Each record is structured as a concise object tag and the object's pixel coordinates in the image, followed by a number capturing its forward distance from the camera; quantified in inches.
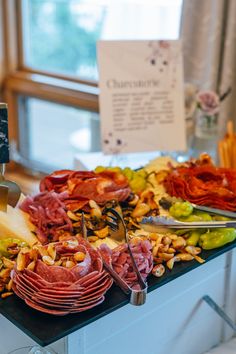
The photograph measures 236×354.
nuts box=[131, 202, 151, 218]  42.3
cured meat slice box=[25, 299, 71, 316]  31.5
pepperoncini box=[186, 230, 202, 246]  40.2
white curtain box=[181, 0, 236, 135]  74.6
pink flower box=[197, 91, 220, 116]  66.8
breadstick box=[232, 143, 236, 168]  57.1
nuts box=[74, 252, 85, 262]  34.0
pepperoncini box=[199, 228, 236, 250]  40.3
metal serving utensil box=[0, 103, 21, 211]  39.0
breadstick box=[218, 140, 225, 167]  57.5
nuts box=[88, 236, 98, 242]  39.0
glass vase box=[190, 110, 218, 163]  67.7
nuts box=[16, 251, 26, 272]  33.4
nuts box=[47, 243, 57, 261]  34.2
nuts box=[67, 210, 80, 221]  40.2
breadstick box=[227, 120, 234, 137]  59.0
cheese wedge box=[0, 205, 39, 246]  37.9
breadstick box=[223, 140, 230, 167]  57.4
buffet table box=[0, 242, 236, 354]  31.9
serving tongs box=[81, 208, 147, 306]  32.9
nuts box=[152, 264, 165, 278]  36.4
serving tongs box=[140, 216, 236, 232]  40.1
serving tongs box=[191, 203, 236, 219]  42.5
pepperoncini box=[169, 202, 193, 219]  41.9
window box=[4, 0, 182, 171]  101.3
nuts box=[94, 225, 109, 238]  39.3
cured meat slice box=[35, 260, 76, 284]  32.7
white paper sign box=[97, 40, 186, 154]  61.9
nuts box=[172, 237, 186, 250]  39.0
